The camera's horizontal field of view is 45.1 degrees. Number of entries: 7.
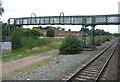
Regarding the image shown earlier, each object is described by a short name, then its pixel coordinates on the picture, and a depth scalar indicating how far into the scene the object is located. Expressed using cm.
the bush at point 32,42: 2191
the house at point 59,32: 9862
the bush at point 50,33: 7371
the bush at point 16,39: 2085
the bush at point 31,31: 3297
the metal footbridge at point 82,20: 2080
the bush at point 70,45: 1808
